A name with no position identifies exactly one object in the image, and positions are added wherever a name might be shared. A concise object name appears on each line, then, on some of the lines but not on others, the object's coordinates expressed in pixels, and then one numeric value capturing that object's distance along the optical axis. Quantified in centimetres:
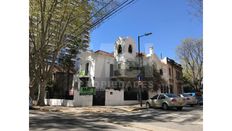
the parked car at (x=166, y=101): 1240
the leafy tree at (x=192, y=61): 2197
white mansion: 1983
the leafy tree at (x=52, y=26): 1258
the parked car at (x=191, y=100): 1532
